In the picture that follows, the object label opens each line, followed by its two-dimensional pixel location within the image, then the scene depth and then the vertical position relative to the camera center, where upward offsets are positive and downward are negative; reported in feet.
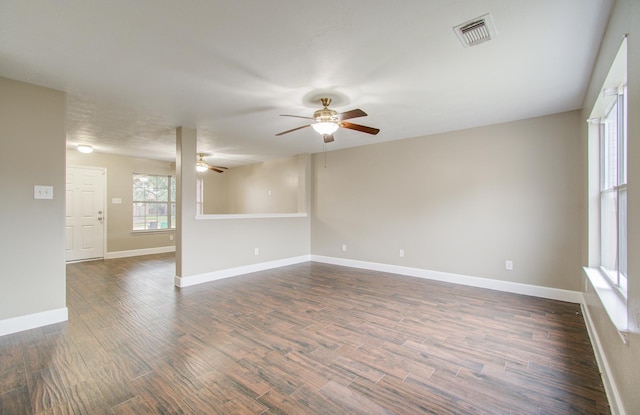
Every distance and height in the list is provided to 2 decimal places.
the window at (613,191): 6.48 +0.42
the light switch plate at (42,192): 9.42 +0.56
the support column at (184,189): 14.23 +0.97
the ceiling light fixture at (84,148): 17.57 +3.77
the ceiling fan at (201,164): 20.72 +3.20
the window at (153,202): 23.62 +0.55
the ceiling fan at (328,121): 10.25 +3.17
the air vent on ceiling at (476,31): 6.24 +4.07
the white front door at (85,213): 20.18 -0.34
